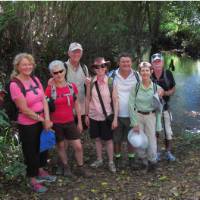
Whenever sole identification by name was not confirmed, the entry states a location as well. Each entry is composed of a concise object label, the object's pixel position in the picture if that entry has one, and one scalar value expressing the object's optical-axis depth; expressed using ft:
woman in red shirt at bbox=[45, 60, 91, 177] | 18.40
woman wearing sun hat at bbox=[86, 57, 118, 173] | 19.49
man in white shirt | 19.65
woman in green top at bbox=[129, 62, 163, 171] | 19.26
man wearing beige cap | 19.86
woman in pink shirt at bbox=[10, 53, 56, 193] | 16.62
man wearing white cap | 20.52
